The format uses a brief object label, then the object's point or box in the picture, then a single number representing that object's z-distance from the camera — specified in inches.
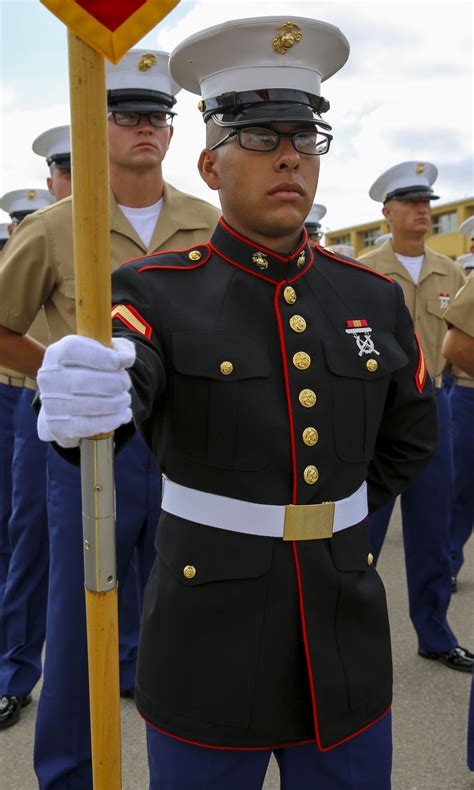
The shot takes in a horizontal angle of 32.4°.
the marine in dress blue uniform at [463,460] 183.8
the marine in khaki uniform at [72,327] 91.4
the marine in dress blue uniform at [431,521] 139.1
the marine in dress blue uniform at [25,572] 121.8
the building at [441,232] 1166.3
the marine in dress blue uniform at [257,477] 57.8
